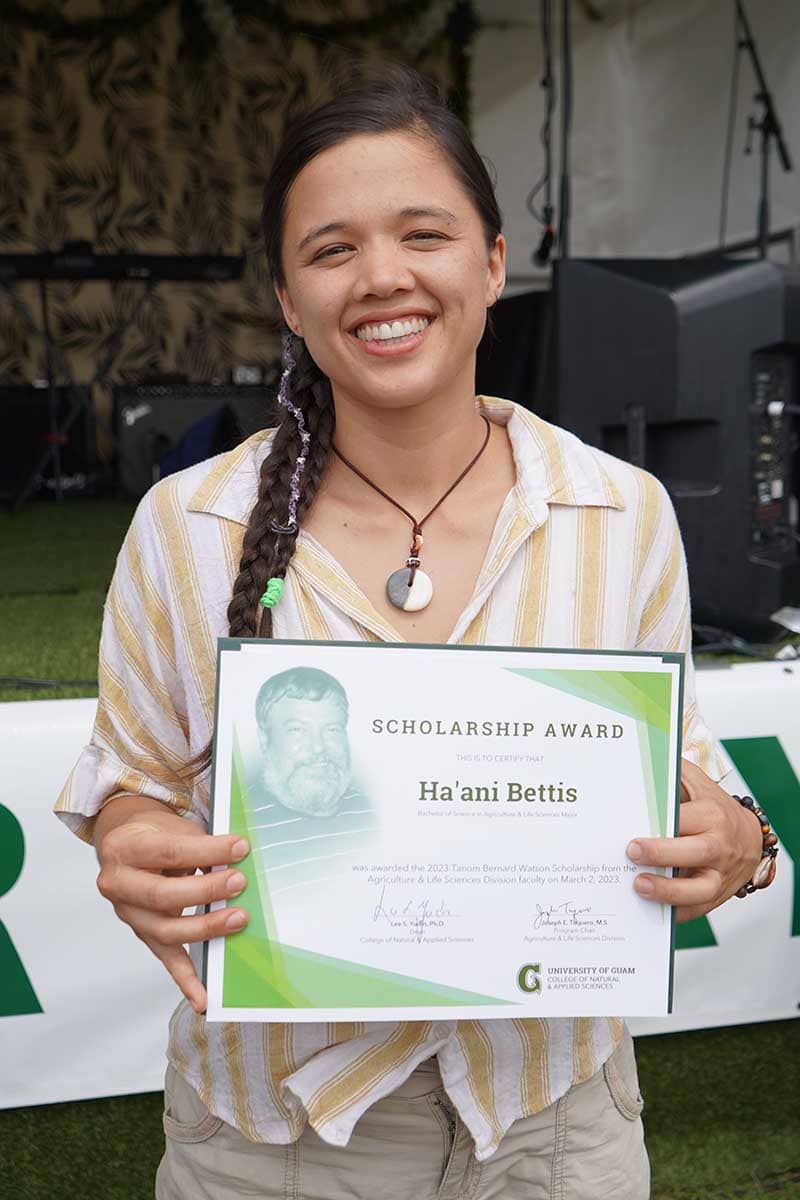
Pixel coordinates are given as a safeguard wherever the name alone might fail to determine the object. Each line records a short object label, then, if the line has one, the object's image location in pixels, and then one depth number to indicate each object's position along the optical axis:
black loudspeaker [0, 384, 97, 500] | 6.40
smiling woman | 0.88
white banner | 1.46
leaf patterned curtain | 7.38
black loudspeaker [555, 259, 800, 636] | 2.23
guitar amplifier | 6.41
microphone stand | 4.30
